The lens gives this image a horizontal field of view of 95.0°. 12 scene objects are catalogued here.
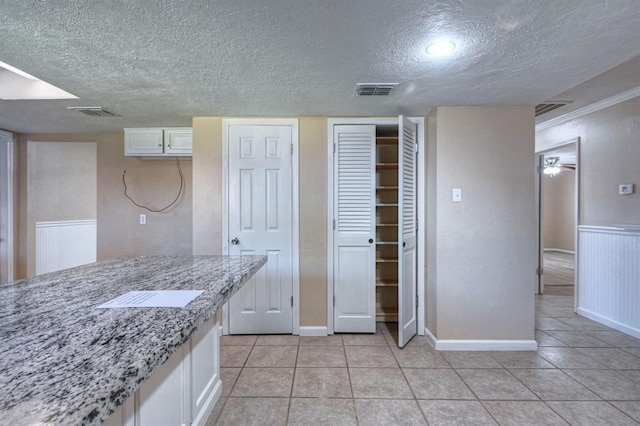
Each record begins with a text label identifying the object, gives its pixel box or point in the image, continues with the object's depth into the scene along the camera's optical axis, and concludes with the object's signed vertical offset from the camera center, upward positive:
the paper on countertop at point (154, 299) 1.02 -0.33
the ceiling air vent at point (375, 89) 2.15 +0.93
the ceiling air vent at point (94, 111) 2.63 +0.92
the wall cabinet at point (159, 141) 3.22 +0.77
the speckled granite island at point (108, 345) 0.53 -0.33
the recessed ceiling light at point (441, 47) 1.61 +0.92
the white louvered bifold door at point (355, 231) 2.90 -0.20
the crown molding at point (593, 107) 2.75 +1.11
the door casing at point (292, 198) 2.88 +0.13
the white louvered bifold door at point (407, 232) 2.57 -0.19
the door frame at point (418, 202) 2.87 +0.07
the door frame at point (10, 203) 3.50 +0.09
